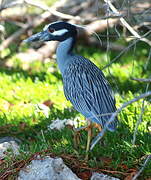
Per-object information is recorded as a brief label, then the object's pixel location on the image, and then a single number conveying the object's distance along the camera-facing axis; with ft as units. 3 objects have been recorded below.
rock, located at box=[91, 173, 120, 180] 23.86
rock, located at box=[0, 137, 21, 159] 27.04
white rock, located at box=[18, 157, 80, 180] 23.59
